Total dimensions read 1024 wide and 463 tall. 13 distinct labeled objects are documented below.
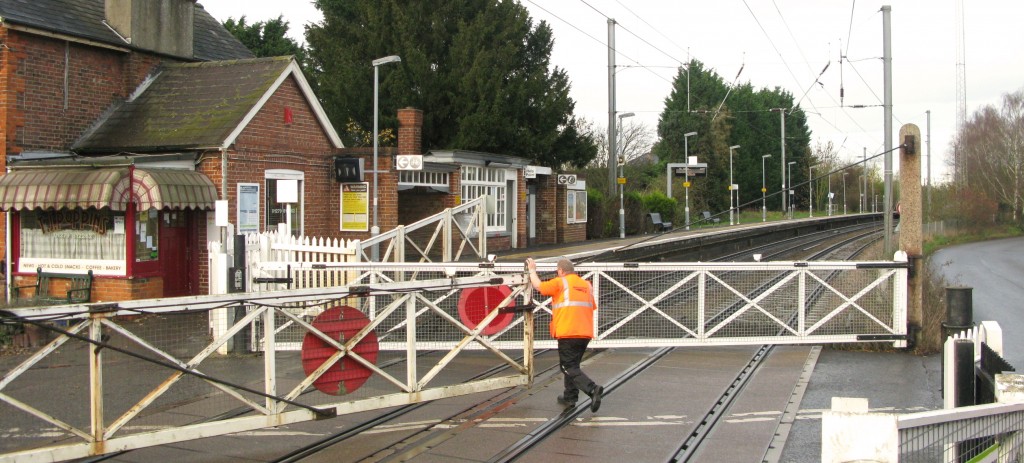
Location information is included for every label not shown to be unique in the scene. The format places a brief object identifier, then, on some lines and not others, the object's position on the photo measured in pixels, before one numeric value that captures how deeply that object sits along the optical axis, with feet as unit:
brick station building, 52.85
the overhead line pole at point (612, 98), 119.14
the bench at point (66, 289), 52.01
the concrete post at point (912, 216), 40.32
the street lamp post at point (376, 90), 69.42
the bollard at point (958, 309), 33.01
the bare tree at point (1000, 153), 211.20
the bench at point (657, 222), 141.49
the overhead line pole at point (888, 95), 66.59
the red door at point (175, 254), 56.75
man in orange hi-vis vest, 28.40
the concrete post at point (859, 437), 11.60
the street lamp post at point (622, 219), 120.67
